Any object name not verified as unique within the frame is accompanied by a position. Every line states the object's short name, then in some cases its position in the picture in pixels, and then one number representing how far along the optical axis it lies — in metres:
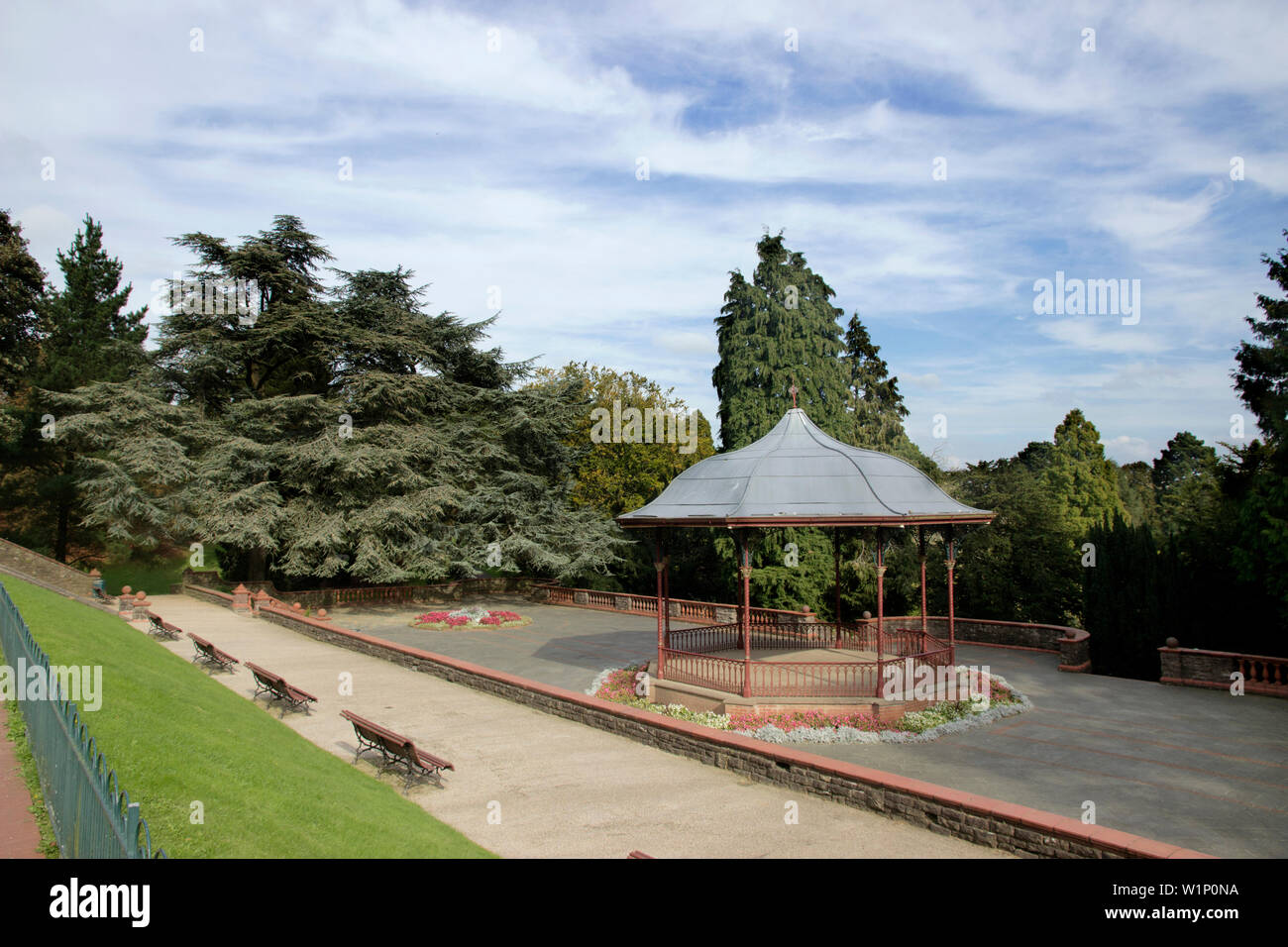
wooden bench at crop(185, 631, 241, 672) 17.89
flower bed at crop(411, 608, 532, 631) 27.42
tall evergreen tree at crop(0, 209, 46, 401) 32.22
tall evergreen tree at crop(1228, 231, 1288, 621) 17.41
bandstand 14.42
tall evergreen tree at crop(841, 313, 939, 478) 41.25
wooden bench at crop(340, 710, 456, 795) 10.70
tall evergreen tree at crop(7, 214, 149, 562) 36.88
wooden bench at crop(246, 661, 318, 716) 14.67
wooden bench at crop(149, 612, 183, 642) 21.78
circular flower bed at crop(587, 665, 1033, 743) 13.24
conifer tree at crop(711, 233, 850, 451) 32.44
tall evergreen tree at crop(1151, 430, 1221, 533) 23.86
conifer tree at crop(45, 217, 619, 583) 30.80
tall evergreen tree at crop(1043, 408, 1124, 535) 44.03
